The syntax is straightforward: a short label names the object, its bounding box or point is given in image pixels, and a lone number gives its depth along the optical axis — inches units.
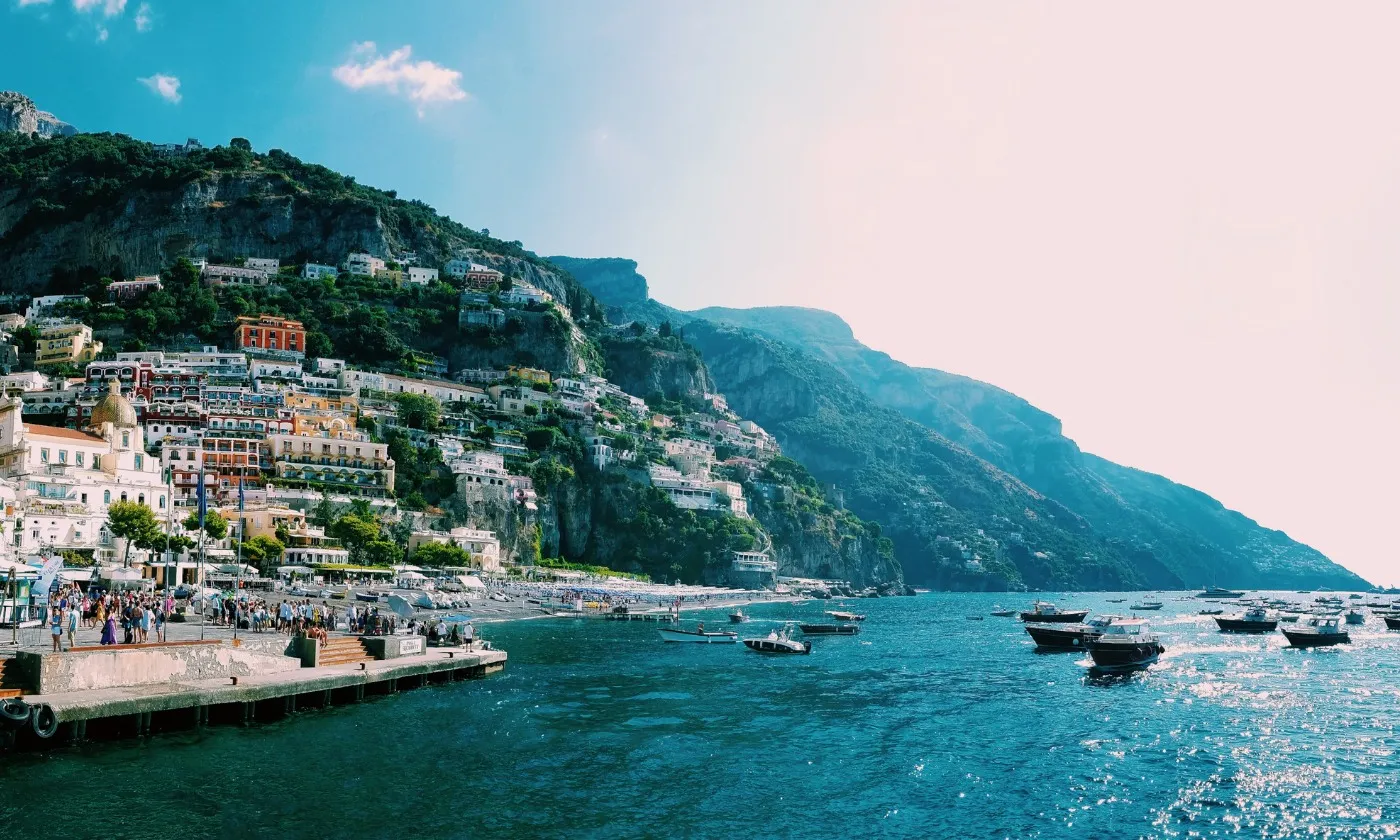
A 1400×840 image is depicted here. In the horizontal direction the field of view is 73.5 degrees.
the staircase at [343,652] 1376.0
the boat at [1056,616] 3398.1
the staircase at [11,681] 933.4
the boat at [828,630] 2822.3
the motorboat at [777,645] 2181.3
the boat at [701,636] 2442.2
